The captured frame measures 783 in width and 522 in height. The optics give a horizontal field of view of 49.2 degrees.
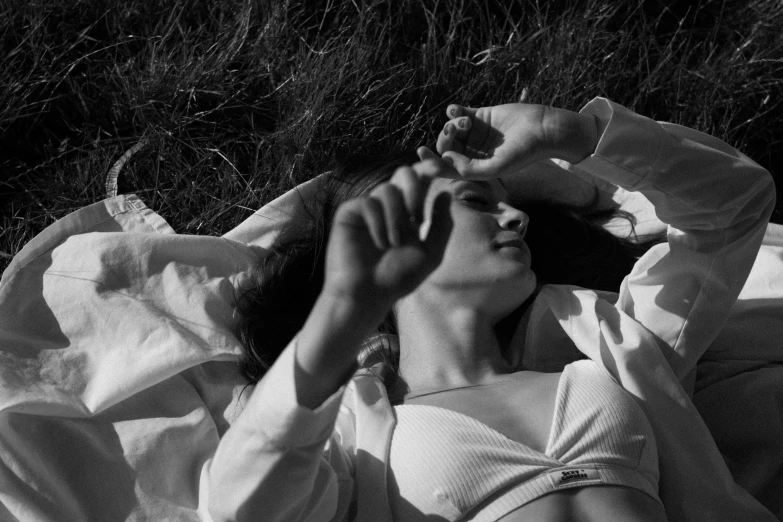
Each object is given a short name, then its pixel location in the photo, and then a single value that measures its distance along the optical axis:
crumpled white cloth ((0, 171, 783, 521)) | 1.81
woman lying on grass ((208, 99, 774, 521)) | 1.57
